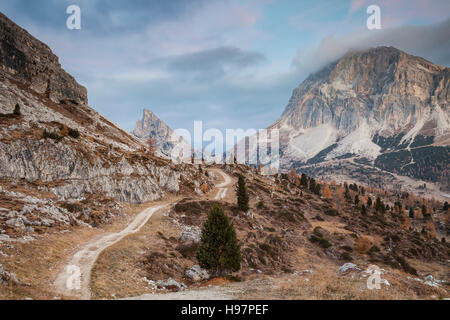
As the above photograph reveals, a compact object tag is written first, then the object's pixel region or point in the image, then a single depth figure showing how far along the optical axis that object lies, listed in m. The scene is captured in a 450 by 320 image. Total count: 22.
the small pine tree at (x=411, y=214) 158.02
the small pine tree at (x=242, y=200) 58.41
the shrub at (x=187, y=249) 33.40
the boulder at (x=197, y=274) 27.23
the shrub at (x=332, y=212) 90.88
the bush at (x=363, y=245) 57.78
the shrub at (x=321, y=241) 57.28
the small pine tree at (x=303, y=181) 158.05
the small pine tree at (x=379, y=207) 112.88
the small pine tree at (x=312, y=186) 150.44
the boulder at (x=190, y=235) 38.18
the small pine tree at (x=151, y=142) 89.16
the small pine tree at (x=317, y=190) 145.96
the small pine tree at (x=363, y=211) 100.96
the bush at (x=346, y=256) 53.03
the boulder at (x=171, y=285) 23.49
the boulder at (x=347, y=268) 28.75
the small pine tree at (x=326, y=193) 145.29
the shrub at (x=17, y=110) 50.28
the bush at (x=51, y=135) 45.00
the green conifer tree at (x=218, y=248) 26.58
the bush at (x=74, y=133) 51.75
